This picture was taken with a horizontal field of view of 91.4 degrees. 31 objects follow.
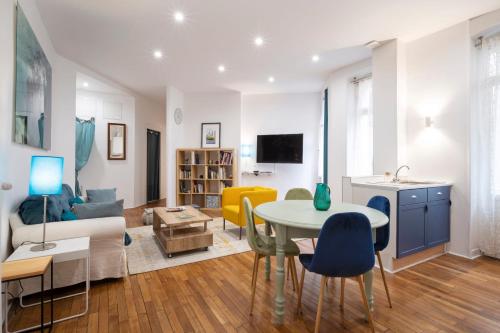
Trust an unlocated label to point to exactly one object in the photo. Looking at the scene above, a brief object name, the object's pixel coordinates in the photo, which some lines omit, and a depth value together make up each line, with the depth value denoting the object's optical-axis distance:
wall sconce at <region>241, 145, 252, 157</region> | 6.25
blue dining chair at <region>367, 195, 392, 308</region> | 2.08
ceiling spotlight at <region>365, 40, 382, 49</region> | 3.45
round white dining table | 1.66
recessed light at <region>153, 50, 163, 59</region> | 3.87
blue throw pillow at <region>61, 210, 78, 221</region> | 2.42
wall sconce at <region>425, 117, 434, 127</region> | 3.29
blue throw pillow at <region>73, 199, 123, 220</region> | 2.42
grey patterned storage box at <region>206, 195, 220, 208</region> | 6.02
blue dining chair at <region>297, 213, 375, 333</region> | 1.48
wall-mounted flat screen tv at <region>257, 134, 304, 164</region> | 5.84
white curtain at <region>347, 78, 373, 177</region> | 4.23
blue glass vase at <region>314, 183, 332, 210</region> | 2.02
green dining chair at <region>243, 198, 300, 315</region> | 1.95
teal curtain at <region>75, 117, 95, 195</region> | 5.26
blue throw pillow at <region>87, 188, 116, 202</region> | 4.05
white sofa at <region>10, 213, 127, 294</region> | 2.06
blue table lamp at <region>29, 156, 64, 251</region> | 1.82
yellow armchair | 3.74
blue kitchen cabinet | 2.68
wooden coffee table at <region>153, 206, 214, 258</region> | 3.02
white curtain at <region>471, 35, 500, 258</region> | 2.90
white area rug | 2.87
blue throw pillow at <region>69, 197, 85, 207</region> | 3.38
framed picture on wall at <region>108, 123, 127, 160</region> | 5.77
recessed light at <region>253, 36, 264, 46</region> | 3.39
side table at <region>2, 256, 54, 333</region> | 1.51
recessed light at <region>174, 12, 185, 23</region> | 2.83
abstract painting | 2.16
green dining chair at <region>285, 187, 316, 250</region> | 2.82
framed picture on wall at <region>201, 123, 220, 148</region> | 6.18
